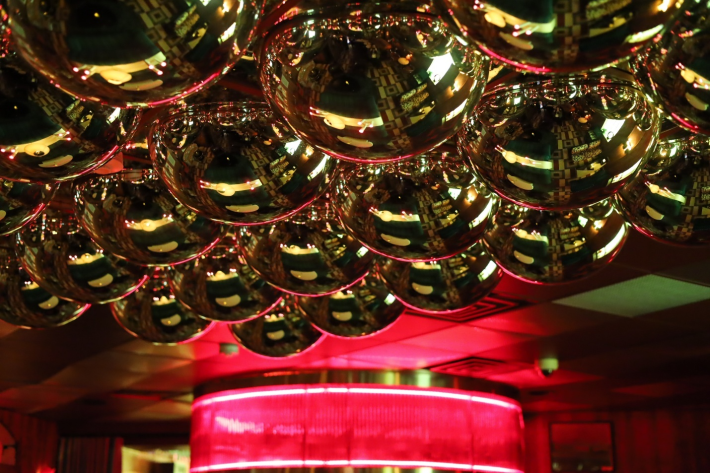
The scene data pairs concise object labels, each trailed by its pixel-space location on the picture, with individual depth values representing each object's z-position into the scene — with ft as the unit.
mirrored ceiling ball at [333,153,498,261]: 3.02
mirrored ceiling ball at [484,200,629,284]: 3.49
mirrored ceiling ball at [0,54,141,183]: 2.46
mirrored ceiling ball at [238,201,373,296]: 3.61
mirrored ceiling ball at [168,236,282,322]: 4.11
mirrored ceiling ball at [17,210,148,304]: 3.85
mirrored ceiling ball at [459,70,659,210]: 2.49
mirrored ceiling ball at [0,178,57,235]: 3.15
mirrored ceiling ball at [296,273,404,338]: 4.37
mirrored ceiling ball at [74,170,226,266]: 3.32
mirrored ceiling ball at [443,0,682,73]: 1.55
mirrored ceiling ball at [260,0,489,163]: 2.07
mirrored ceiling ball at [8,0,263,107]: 1.67
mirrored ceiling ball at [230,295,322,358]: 4.88
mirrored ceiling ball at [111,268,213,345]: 4.61
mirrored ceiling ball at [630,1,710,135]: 2.17
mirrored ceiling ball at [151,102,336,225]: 2.68
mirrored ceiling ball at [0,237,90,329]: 4.31
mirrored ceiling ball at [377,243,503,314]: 3.84
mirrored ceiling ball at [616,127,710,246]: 3.08
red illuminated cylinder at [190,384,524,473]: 22.76
